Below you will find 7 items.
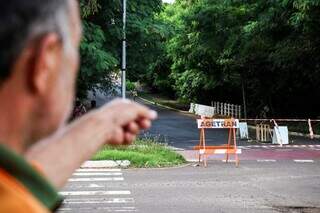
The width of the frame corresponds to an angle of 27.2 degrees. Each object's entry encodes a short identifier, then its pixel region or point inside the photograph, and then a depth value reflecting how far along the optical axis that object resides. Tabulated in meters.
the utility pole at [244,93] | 41.47
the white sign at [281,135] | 25.20
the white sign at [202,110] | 46.00
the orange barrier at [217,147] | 17.55
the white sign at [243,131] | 28.38
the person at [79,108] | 21.85
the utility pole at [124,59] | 20.20
